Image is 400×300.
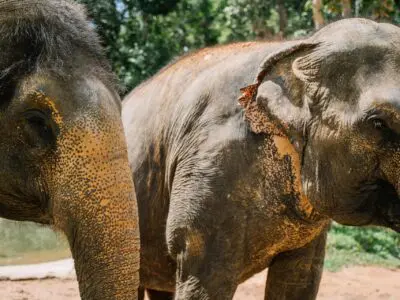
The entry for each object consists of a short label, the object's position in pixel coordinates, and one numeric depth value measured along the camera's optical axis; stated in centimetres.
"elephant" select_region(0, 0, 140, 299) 187
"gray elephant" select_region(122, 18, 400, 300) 283
